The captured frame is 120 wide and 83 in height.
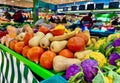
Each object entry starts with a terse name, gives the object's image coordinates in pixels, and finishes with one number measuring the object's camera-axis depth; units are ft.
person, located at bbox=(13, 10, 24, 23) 21.67
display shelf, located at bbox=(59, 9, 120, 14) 38.89
